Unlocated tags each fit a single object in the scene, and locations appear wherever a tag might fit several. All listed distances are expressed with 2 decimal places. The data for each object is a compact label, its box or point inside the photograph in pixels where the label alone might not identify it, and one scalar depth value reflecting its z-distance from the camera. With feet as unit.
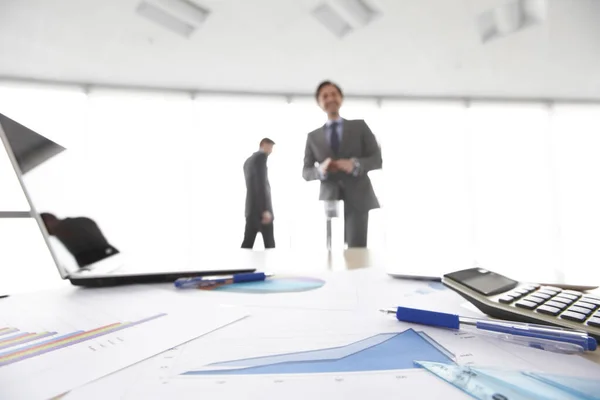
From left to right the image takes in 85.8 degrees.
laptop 1.79
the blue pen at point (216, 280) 1.91
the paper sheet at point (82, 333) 0.76
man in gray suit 4.58
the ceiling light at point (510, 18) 9.86
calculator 0.98
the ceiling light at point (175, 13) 9.43
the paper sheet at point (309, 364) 0.68
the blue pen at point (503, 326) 0.88
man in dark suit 9.45
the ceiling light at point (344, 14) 9.72
